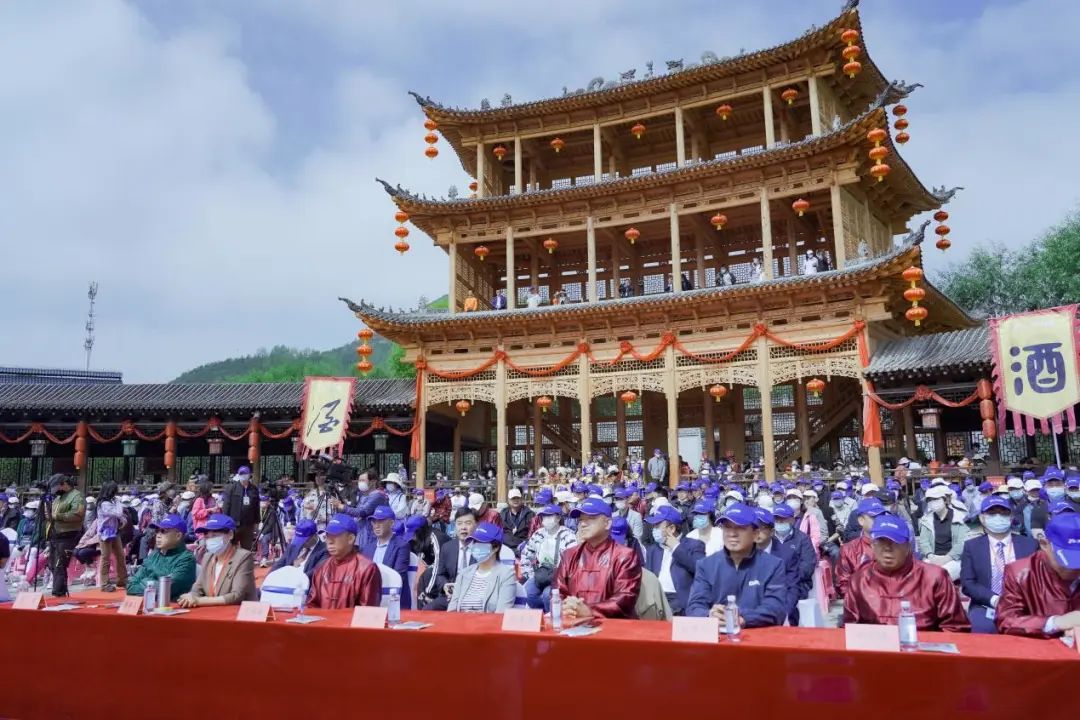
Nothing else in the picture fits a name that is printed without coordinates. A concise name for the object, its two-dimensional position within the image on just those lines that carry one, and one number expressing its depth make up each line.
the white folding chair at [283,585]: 5.56
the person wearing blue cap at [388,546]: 7.66
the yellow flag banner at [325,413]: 22.33
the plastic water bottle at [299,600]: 4.82
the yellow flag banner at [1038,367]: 15.17
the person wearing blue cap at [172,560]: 6.28
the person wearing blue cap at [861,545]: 7.02
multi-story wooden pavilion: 19.77
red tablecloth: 3.28
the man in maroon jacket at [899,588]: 4.47
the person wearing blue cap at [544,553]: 6.78
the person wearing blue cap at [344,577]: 5.72
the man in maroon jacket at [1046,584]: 4.12
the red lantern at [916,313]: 18.03
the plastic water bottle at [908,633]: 3.46
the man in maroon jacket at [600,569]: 5.21
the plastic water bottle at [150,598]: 4.93
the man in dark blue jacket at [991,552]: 6.14
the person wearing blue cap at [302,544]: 8.37
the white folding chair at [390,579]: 6.25
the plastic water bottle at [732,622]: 3.81
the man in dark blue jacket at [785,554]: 5.21
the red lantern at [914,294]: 17.73
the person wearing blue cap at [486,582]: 6.01
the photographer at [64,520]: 10.86
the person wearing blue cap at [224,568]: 5.93
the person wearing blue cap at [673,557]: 7.31
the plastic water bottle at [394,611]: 4.39
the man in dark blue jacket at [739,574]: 4.93
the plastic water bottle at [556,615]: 4.09
